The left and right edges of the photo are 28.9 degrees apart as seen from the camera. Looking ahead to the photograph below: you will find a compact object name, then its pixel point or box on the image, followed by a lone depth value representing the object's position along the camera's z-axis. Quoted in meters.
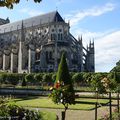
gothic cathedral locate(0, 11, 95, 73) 60.81
